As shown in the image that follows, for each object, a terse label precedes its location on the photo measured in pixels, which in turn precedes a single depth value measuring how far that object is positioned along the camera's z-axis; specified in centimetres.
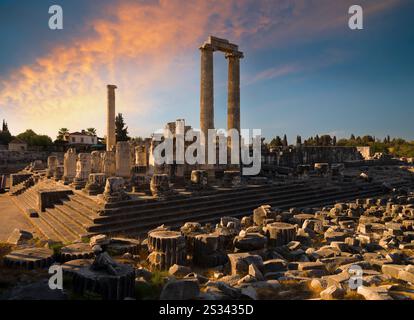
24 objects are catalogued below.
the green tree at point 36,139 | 5716
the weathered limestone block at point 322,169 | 1888
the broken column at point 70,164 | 1591
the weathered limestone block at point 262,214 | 978
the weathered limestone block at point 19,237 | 697
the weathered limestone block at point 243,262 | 554
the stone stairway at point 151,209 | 856
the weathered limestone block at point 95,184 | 1133
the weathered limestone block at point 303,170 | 1850
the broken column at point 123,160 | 1453
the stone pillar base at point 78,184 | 1299
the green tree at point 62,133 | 6275
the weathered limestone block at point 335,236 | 788
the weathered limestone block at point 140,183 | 1191
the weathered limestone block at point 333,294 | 401
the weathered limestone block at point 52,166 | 1873
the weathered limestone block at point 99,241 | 643
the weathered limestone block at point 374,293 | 385
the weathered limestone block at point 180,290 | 367
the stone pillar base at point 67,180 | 1489
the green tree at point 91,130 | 7169
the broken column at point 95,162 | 1563
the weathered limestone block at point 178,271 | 524
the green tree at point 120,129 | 4876
